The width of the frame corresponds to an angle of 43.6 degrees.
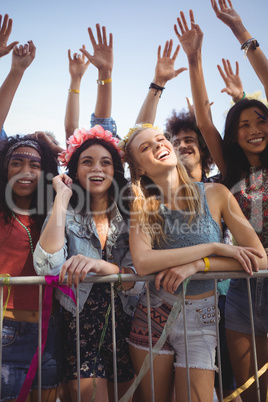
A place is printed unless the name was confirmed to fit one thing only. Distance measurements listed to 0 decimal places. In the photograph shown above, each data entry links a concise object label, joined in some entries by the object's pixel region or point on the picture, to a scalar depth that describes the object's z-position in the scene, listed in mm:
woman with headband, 2232
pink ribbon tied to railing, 2049
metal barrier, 2018
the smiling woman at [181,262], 2082
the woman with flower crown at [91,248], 2189
